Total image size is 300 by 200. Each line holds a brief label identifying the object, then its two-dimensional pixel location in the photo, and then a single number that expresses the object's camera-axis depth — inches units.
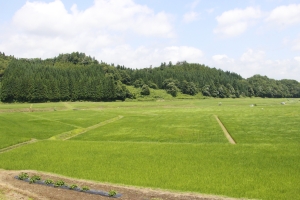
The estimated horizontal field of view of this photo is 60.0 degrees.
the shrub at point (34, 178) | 749.9
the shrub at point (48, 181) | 729.6
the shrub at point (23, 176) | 778.8
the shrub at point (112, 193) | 629.3
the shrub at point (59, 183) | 711.7
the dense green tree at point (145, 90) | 6758.4
